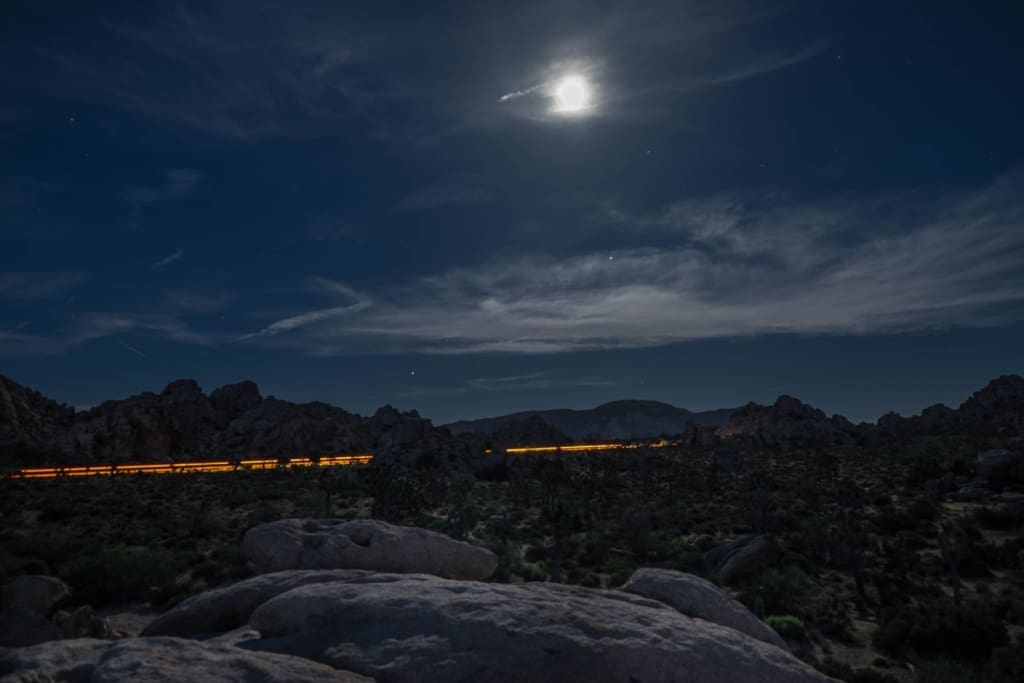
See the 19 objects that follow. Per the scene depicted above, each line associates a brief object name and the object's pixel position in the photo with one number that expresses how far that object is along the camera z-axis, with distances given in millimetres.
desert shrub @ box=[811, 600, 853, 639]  21188
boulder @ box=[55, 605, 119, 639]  12797
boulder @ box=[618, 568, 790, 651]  10891
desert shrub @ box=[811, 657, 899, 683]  15859
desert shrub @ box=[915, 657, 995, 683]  14609
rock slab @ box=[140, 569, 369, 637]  10461
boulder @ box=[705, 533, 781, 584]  26766
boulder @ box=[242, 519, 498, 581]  12352
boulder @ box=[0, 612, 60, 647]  13727
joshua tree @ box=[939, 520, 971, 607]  22891
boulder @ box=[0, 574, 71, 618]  16562
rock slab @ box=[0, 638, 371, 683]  6418
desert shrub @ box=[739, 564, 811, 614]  22656
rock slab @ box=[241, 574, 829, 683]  7430
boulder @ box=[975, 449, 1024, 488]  46312
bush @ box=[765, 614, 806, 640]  20562
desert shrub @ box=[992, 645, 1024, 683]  14781
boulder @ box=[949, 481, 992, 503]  43750
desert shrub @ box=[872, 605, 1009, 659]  17797
